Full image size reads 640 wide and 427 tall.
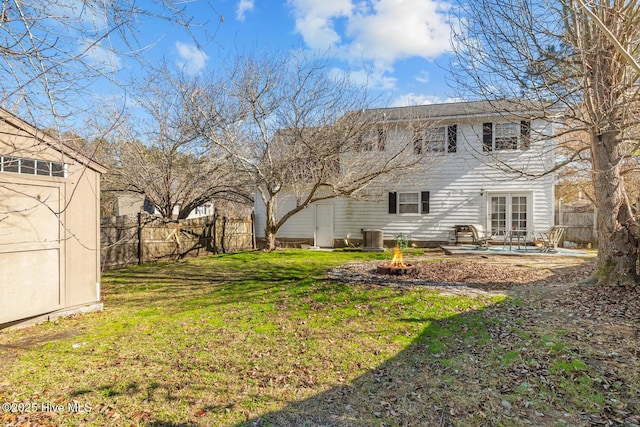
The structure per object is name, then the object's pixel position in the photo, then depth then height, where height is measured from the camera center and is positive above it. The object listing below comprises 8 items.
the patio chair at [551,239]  12.21 -0.64
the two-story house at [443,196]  14.38 +1.12
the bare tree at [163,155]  13.20 +2.65
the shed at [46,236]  5.00 -0.26
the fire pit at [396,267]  8.74 -1.22
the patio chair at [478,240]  13.16 -0.73
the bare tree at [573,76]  5.72 +2.73
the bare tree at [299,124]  12.55 +3.65
